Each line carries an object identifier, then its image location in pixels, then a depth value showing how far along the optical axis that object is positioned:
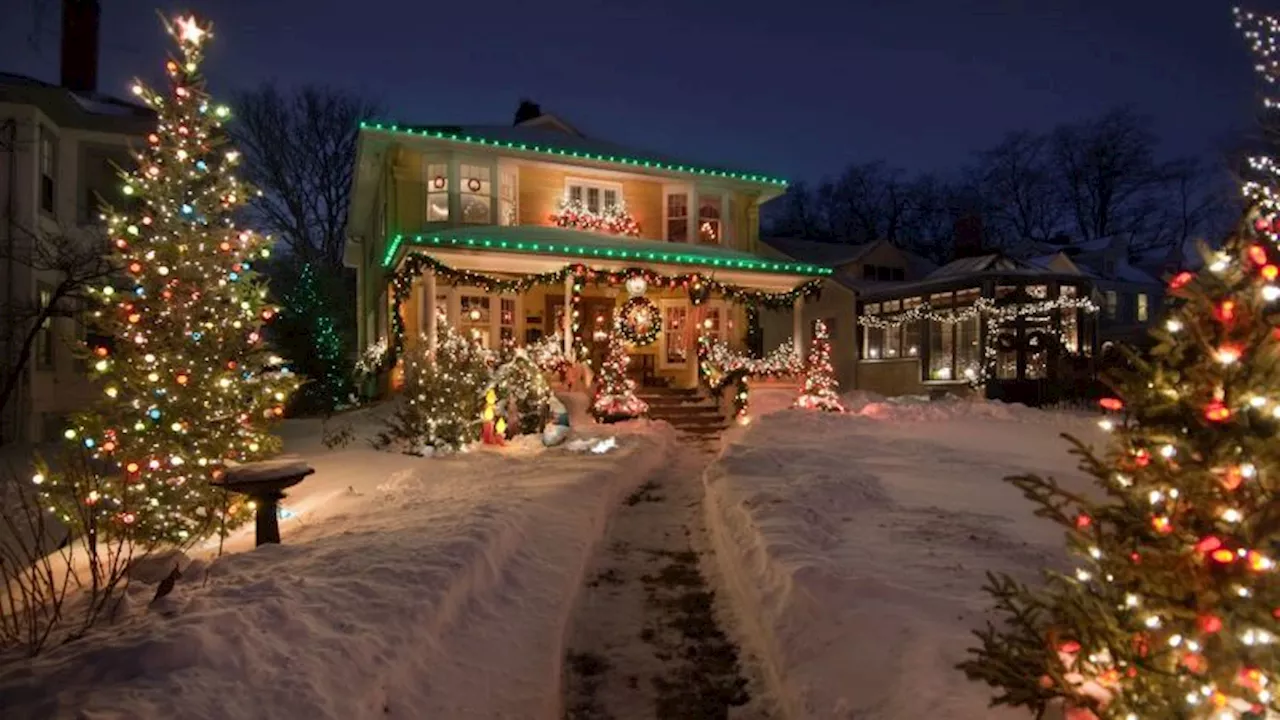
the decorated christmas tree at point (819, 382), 17.23
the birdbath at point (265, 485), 7.24
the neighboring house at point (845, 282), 30.27
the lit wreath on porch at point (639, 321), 16.95
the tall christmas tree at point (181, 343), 8.26
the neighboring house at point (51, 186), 15.20
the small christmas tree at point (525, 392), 13.45
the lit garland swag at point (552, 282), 15.39
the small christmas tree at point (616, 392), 15.19
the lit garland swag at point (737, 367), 16.42
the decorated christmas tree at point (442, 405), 12.62
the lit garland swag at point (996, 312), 24.73
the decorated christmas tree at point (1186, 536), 2.67
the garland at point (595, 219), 19.42
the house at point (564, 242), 16.33
